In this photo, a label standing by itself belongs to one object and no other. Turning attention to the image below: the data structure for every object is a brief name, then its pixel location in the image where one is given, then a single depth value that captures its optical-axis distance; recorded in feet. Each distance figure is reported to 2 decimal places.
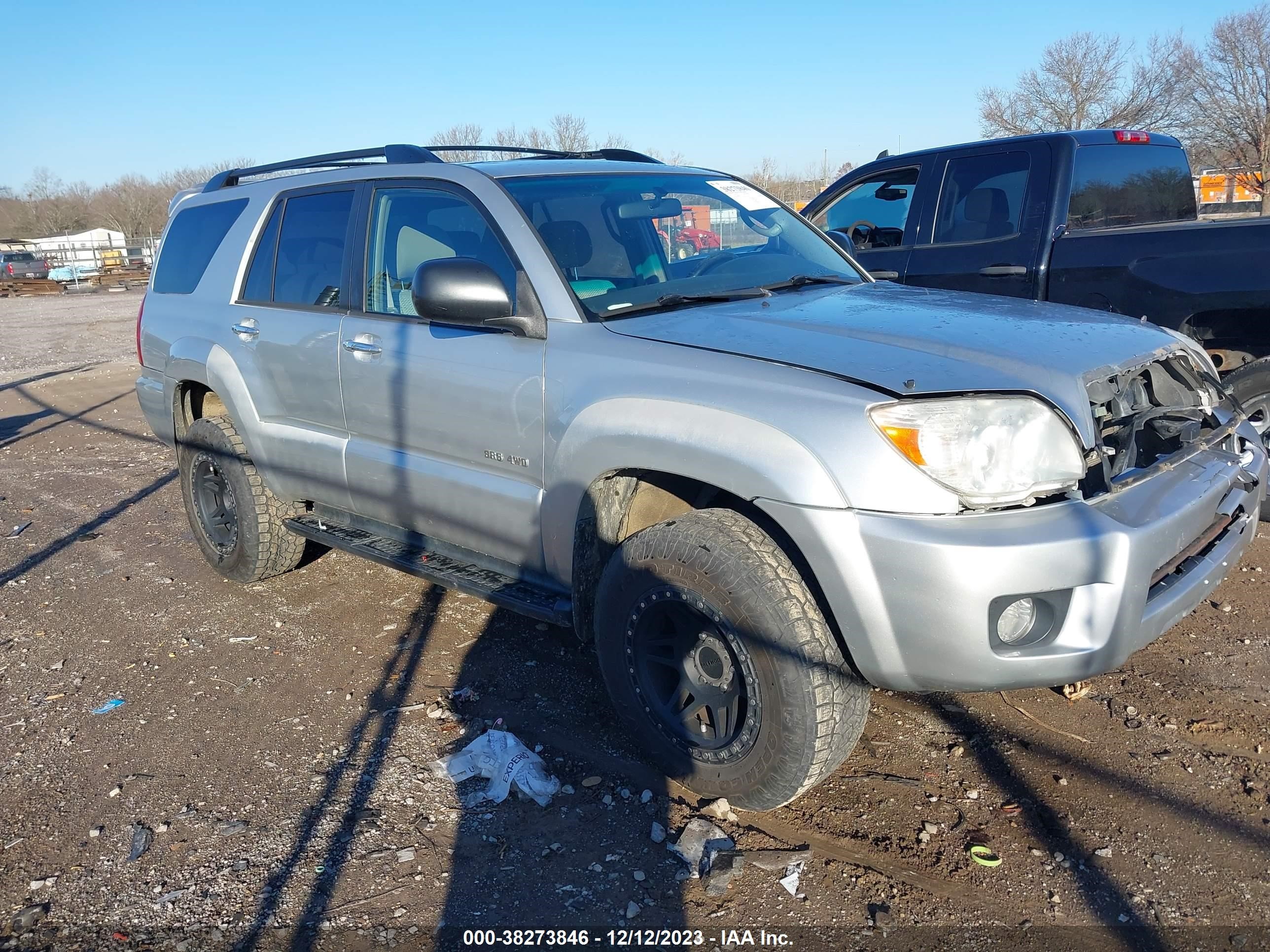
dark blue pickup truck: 15.64
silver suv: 8.30
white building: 157.89
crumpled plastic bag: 10.47
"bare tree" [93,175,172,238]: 225.97
